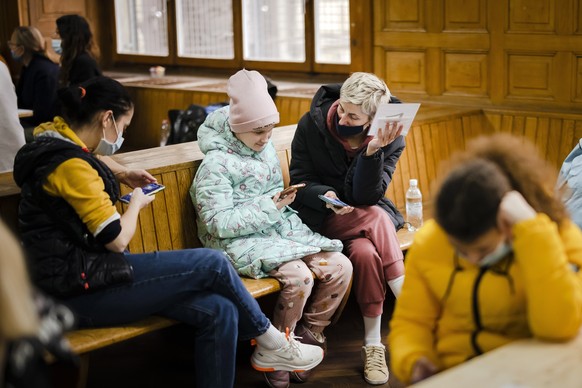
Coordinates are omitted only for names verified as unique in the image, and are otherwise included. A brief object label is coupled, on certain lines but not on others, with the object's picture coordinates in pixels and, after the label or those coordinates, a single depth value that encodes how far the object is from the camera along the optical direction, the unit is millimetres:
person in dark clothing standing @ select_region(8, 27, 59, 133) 6594
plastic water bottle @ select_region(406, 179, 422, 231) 4762
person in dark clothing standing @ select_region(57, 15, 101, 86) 6648
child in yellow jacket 2100
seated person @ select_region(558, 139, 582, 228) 3518
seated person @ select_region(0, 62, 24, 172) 4977
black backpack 6203
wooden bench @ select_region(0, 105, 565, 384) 3322
